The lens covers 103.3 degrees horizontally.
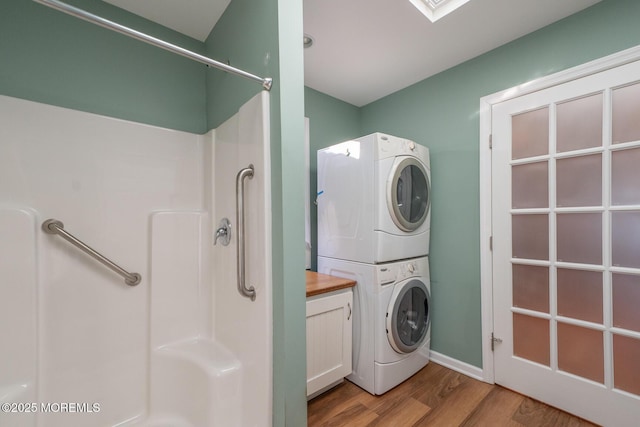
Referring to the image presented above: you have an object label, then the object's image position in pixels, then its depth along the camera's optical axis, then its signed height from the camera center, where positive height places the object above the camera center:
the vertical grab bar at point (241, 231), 1.15 -0.08
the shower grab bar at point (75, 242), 1.19 -0.13
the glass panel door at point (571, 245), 1.37 -0.21
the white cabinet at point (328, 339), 1.61 -0.85
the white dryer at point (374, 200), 1.75 +0.10
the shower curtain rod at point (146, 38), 0.71 +0.59
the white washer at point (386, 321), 1.73 -0.80
